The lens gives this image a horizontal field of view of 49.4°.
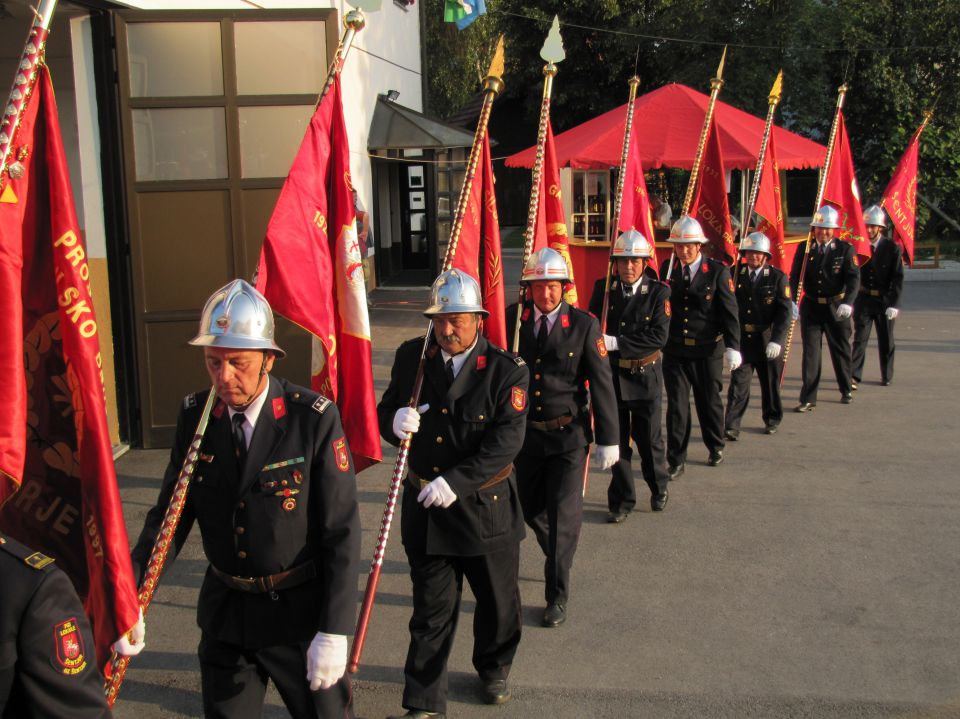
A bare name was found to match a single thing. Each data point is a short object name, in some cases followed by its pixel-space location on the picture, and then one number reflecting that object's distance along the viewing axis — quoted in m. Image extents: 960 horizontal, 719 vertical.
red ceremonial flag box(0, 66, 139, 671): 3.35
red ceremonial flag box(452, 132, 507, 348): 6.06
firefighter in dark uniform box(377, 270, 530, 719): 4.42
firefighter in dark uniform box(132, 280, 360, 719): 3.26
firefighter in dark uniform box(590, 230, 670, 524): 7.27
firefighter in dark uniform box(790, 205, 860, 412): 10.77
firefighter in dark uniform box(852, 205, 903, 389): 11.90
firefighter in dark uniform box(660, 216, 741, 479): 8.45
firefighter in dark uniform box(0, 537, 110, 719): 2.20
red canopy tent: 15.79
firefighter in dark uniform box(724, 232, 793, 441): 9.66
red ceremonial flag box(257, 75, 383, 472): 4.64
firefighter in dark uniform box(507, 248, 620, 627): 5.71
